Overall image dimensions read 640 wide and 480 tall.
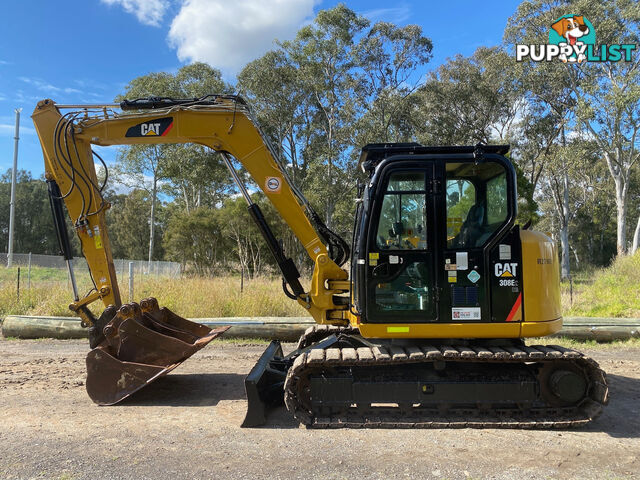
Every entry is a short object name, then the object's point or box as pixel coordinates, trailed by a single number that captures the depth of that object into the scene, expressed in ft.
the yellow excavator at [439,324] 14.80
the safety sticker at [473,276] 15.08
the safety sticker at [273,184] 18.54
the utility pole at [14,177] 87.55
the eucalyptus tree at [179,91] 98.94
